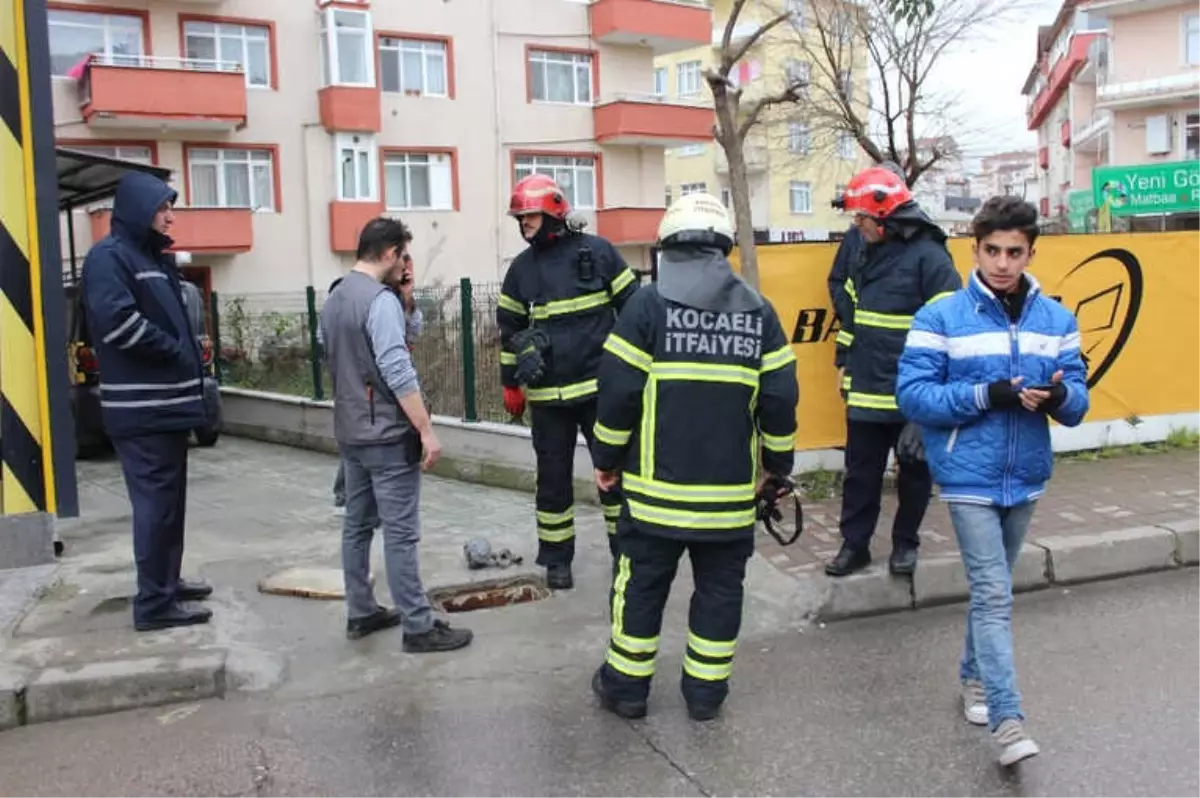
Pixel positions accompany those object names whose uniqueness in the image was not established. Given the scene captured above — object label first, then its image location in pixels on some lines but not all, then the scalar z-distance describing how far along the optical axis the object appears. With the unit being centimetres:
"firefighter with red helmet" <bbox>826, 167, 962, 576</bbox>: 536
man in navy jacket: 484
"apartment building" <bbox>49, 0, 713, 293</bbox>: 2434
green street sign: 3353
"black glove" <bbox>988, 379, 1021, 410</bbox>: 368
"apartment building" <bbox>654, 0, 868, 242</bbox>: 4344
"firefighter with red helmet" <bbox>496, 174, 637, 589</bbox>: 556
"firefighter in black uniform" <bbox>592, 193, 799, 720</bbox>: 396
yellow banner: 768
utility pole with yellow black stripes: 605
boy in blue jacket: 378
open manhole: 571
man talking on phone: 468
